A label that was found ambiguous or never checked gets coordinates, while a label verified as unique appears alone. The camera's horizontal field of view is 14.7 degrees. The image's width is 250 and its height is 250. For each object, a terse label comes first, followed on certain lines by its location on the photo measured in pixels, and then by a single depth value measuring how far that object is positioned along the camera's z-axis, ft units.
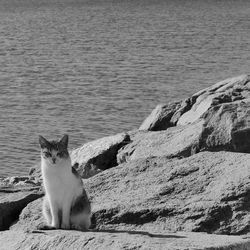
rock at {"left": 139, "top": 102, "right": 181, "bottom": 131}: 60.08
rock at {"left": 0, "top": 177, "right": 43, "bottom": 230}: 39.09
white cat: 33.45
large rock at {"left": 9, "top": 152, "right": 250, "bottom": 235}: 35.01
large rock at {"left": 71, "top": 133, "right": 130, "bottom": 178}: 52.60
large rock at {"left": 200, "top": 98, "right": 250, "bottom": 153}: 43.11
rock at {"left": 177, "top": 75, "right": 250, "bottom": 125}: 55.83
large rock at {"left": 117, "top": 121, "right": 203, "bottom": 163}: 45.31
